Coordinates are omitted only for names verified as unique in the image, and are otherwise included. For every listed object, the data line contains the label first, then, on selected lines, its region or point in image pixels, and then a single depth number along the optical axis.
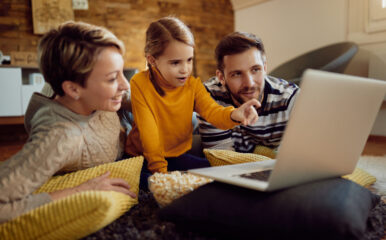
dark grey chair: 2.22
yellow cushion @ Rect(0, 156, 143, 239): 0.66
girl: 1.13
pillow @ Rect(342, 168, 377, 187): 0.95
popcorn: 0.79
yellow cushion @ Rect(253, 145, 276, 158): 1.26
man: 1.24
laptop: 0.56
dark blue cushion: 0.58
